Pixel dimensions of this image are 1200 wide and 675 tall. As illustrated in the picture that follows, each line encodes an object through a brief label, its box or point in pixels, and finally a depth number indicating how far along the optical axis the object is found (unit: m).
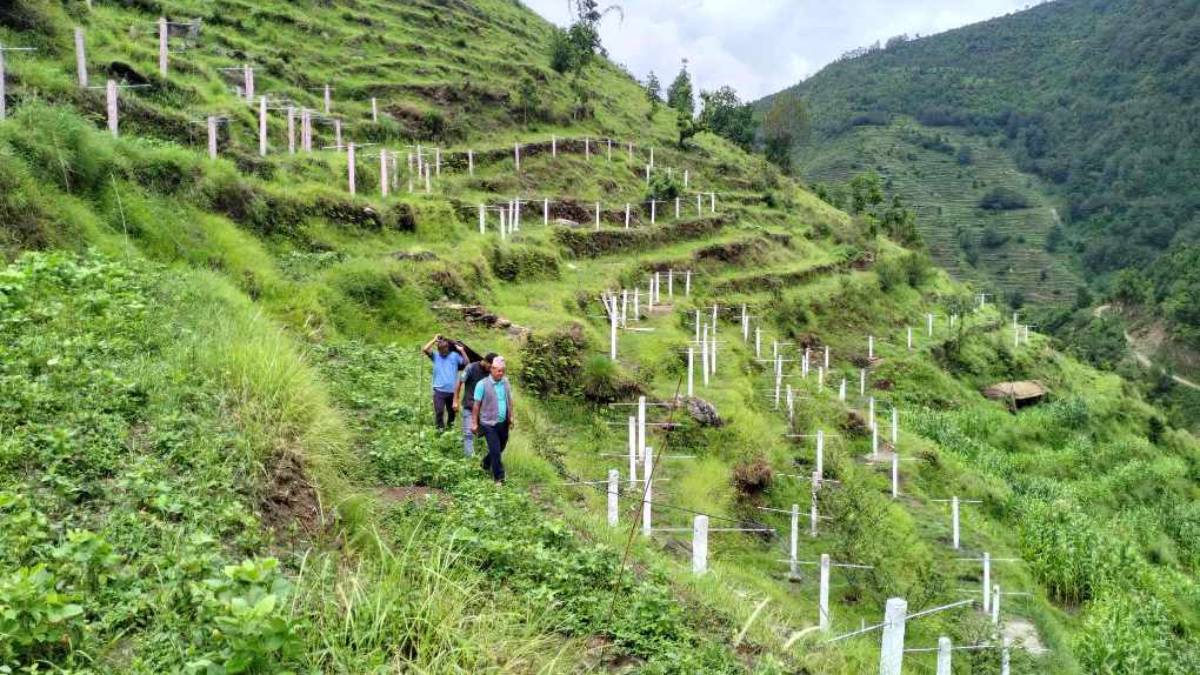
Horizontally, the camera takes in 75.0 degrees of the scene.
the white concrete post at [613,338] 18.44
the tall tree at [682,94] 68.12
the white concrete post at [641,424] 14.09
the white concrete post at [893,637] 6.78
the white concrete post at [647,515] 11.14
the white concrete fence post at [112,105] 14.29
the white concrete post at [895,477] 21.34
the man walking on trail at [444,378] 9.77
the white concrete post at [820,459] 18.25
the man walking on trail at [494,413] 8.48
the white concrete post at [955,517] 19.39
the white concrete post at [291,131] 21.31
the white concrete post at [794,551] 14.34
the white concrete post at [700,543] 9.22
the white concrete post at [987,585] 16.91
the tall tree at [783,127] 68.00
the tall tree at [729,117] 68.00
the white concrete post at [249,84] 23.22
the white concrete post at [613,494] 10.14
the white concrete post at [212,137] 16.30
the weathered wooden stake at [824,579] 11.80
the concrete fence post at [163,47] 20.50
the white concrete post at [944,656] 8.03
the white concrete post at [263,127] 19.47
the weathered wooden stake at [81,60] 15.99
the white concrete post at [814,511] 16.78
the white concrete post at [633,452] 13.72
